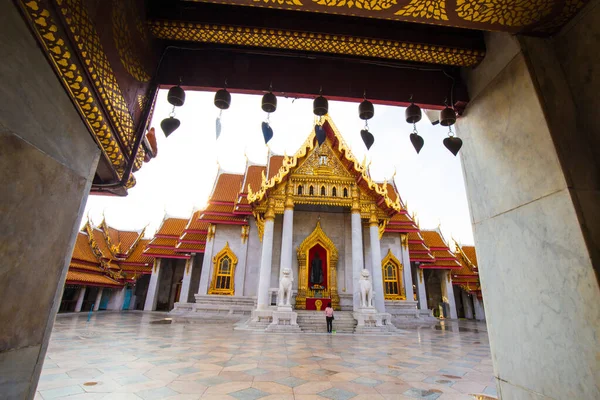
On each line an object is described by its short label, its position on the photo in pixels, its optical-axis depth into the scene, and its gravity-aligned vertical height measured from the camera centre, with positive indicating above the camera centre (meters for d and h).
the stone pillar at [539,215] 1.69 +0.55
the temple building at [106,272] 15.97 +0.96
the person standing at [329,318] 8.95 -0.70
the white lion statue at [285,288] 9.49 +0.16
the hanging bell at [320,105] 2.86 +1.78
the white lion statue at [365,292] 9.83 +0.10
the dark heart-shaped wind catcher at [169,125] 2.63 +1.43
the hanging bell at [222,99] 2.75 +1.73
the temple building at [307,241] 11.73 +2.37
